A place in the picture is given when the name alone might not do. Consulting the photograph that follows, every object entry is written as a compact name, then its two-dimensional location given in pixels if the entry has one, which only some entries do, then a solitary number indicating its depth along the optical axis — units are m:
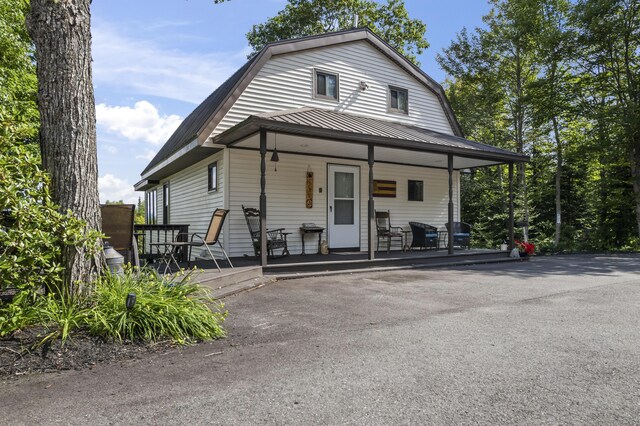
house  8.21
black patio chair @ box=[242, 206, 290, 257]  8.42
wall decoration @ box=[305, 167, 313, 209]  9.56
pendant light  7.96
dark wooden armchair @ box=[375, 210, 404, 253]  10.33
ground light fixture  3.32
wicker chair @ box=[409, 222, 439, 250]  10.55
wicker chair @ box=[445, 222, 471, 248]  10.84
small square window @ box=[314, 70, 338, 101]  9.90
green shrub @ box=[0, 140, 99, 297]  3.07
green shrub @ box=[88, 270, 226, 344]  3.24
